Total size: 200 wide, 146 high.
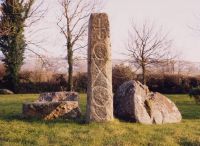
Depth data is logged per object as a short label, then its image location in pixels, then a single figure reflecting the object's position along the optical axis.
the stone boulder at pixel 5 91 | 37.09
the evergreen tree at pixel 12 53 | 38.61
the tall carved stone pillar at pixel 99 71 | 12.92
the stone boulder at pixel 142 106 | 13.57
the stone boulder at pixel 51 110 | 14.18
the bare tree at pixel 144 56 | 36.47
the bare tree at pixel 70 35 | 36.00
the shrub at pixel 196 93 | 24.16
